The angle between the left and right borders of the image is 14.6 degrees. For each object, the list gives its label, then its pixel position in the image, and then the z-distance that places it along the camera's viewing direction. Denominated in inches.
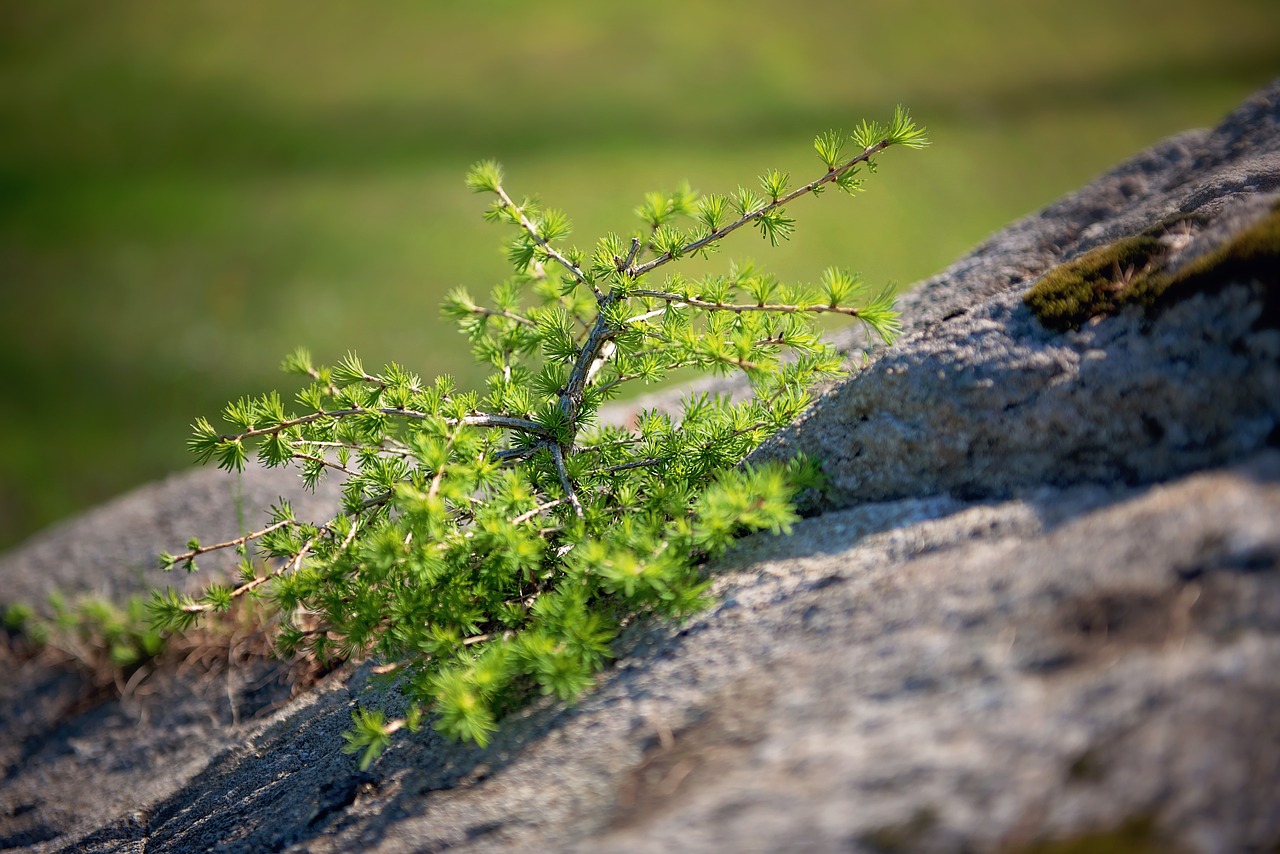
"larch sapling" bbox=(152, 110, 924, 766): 83.3
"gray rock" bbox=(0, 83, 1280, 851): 79.5
